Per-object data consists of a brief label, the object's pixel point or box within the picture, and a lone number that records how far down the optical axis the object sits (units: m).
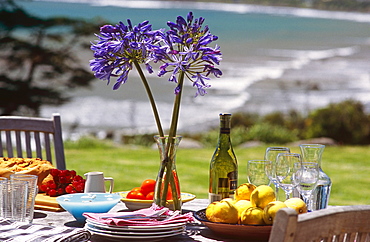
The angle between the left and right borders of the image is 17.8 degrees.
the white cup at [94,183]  3.36
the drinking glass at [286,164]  3.12
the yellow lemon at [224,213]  3.04
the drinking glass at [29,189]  3.17
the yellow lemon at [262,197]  3.04
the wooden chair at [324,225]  2.49
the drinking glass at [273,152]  3.33
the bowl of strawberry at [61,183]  3.42
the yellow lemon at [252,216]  3.02
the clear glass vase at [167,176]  3.10
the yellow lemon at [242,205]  3.06
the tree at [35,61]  13.87
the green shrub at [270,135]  12.85
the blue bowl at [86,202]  3.19
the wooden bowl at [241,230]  3.01
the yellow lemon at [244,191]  3.15
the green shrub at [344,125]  12.64
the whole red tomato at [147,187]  3.31
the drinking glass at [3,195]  3.13
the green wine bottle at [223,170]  3.28
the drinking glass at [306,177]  3.09
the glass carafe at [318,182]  3.26
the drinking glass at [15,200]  3.13
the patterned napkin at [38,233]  2.93
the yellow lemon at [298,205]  3.01
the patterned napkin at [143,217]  3.00
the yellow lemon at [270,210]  3.00
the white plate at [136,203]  3.26
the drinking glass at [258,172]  3.17
